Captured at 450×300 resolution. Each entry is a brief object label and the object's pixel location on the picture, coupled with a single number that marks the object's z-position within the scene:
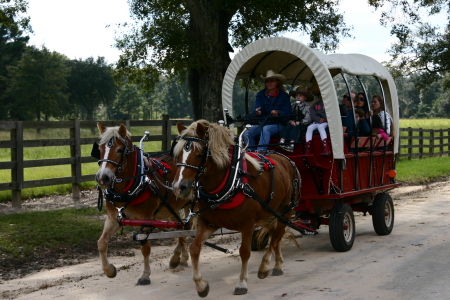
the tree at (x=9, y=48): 54.81
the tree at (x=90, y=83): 62.63
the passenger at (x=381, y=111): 9.41
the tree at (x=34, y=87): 49.84
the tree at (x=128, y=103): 70.25
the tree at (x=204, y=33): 13.20
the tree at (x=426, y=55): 29.22
